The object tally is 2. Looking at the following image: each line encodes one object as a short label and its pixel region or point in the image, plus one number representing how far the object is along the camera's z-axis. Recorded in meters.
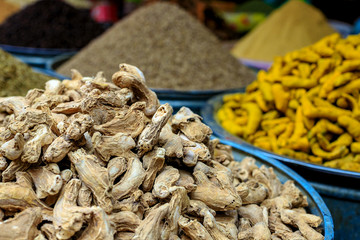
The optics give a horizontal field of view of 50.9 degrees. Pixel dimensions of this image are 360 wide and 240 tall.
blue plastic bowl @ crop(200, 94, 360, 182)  0.89
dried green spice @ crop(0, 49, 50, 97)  1.11
